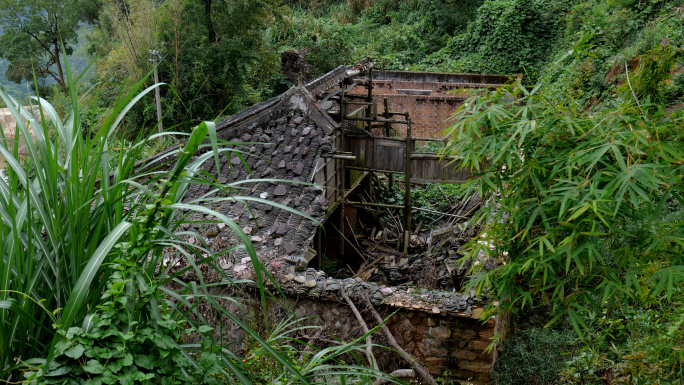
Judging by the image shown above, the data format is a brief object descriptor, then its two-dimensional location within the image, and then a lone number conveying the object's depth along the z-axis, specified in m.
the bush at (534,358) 4.50
